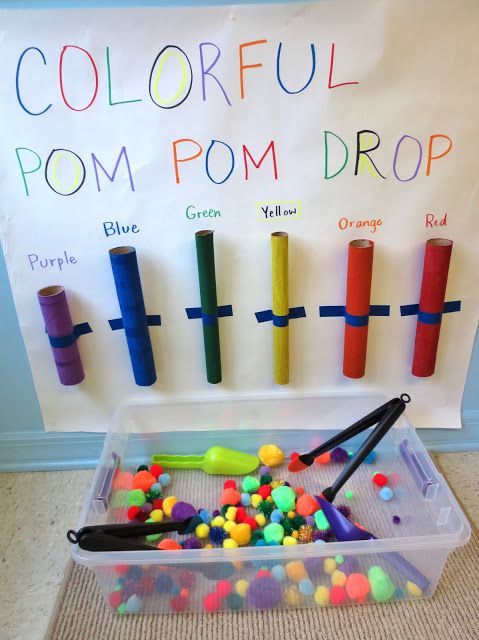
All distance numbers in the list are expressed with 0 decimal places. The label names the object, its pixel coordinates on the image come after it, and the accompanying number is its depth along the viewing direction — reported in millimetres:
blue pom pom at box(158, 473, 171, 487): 938
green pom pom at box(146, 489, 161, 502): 906
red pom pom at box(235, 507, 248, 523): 857
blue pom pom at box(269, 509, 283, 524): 851
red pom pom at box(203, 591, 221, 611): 729
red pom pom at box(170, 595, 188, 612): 730
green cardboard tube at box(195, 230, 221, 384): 774
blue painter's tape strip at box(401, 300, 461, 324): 873
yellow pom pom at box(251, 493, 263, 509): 887
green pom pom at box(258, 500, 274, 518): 871
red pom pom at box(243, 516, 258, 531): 849
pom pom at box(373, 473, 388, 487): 913
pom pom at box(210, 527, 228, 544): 821
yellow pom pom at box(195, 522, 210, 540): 830
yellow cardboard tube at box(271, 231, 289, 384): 784
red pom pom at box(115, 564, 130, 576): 714
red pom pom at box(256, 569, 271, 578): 709
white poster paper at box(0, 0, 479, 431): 691
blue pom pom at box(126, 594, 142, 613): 732
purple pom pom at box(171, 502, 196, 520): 861
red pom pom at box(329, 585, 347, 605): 732
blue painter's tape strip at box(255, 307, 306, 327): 875
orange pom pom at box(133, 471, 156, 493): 920
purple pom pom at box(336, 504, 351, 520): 854
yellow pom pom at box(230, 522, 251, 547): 817
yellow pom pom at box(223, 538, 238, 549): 803
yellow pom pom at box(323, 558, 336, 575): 731
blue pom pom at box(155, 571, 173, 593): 715
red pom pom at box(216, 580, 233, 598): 724
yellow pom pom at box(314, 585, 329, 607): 732
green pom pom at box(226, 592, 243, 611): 728
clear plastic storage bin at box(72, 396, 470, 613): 692
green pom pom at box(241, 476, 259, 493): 915
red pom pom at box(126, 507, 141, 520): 863
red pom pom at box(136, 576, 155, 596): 719
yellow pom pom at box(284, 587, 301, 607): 726
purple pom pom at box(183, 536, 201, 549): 793
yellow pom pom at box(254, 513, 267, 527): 852
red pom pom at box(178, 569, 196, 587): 717
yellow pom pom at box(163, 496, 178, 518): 879
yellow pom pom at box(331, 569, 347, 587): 732
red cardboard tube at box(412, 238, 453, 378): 789
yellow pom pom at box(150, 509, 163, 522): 868
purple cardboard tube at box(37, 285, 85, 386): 801
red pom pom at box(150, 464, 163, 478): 955
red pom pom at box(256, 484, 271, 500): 900
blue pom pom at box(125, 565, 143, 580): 709
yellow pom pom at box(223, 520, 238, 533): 832
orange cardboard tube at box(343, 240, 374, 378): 790
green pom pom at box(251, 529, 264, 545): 832
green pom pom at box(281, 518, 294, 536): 830
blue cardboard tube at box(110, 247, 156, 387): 774
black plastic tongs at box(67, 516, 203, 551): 676
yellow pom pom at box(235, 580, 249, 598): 719
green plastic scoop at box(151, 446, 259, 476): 946
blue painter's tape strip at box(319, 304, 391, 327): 875
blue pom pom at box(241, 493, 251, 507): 896
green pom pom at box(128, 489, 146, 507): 889
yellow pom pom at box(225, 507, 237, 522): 855
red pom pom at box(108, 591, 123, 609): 733
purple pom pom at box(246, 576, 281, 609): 717
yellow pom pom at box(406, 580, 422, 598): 736
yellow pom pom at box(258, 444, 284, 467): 963
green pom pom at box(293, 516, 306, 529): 836
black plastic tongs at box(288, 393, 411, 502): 787
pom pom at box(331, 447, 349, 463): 968
